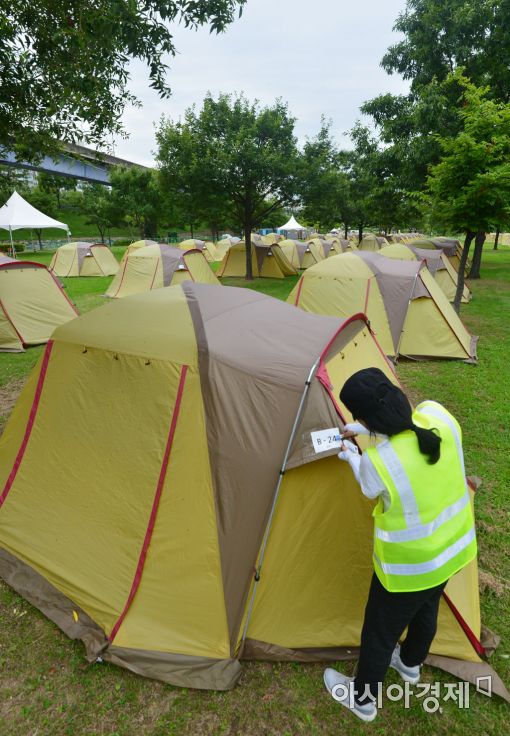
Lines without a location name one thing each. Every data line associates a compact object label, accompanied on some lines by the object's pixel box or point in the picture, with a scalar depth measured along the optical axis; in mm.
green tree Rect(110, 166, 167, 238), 32938
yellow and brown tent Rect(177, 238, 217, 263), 24344
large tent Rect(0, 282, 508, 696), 2689
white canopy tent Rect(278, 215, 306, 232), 39238
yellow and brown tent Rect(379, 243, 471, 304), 12172
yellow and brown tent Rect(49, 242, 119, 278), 19641
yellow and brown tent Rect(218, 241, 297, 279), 18875
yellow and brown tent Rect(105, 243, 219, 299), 13695
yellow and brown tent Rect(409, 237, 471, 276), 16414
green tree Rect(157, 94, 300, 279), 15031
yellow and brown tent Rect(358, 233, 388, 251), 27342
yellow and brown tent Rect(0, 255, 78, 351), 9023
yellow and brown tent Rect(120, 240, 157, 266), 20719
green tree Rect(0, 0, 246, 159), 4176
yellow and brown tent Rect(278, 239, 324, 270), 22203
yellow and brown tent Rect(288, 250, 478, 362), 7859
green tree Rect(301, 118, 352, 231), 16219
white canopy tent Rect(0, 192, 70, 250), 19594
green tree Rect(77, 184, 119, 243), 33438
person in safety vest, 1888
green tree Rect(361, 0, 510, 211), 13625
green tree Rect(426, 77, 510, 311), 8500
